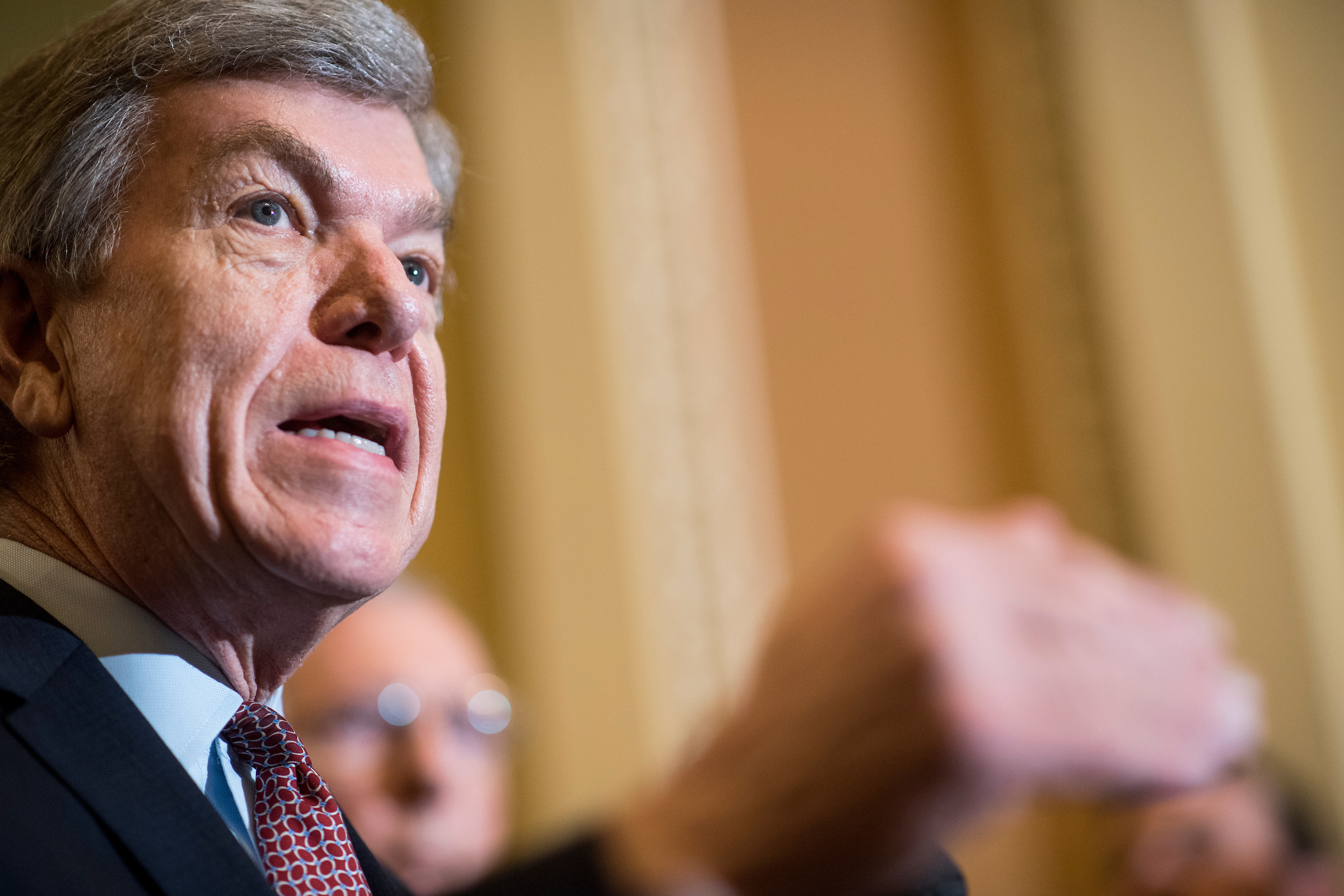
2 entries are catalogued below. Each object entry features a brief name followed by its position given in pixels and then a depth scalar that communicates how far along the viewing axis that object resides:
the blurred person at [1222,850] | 2.32
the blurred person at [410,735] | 2.46
